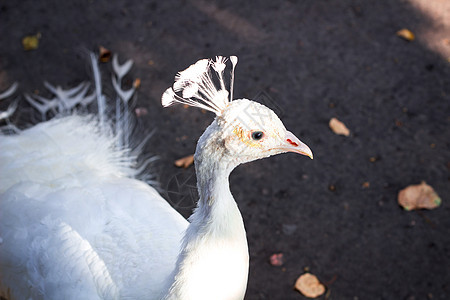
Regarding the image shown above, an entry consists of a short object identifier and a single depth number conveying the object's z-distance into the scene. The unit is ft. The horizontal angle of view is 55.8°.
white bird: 4.26
